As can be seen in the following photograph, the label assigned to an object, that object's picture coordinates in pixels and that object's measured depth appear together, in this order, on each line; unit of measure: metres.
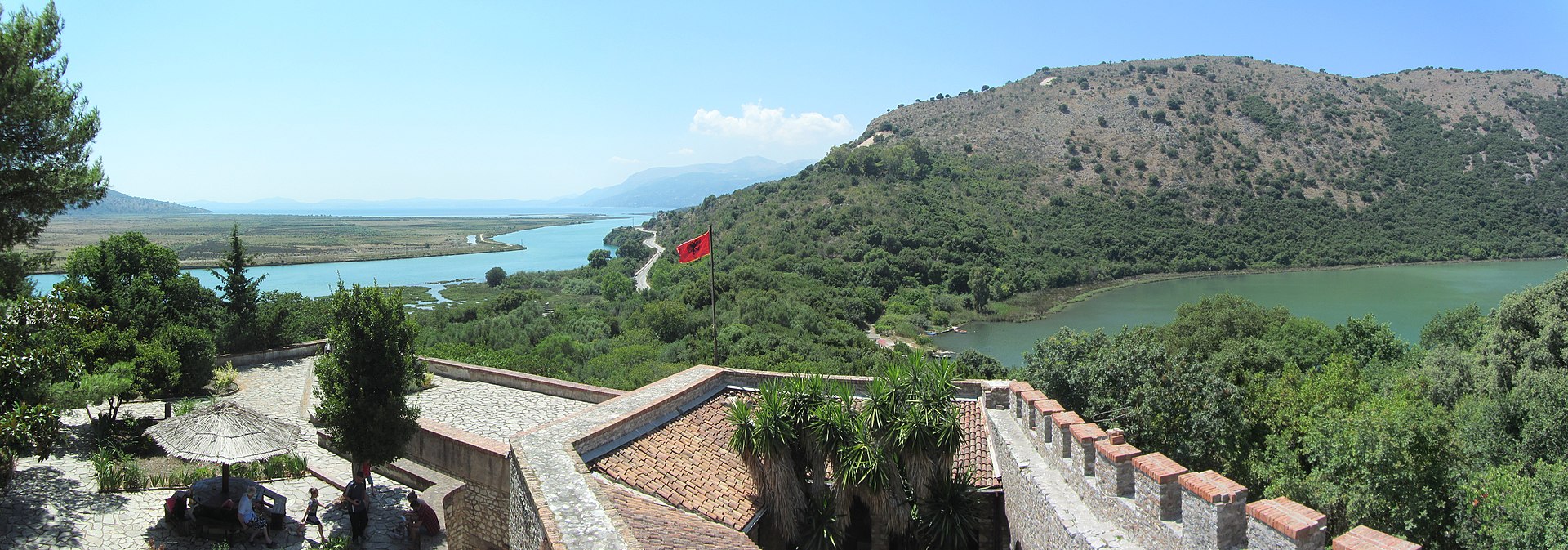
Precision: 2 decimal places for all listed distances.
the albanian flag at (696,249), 17.56
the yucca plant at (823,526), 9.80
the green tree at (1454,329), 27.30
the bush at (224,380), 15.85
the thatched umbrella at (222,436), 9.48
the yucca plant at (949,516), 9.60
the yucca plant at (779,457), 9.46
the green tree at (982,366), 29.75
